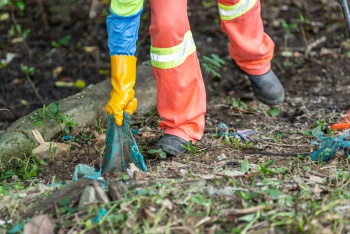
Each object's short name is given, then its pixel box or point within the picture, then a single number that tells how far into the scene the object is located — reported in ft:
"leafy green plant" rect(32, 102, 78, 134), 25.18
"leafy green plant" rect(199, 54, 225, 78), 29.98
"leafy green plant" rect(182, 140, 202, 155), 23.70
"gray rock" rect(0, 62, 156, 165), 24.11
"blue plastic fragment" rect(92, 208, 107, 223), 17.41
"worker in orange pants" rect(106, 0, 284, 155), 21.98
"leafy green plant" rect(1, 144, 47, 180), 22.74
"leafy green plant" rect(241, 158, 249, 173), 20.37
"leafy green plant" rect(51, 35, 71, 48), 36.38
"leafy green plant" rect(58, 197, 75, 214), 18.09
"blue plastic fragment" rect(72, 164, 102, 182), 20.29
